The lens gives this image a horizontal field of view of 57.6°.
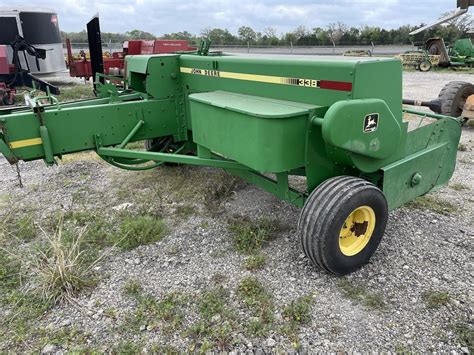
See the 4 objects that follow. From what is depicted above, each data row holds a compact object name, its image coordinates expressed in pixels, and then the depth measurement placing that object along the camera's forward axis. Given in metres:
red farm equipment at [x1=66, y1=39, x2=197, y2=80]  8.78
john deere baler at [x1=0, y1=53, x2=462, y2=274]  2.72
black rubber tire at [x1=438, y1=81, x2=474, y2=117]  6.24
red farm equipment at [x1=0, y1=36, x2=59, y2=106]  10.14
